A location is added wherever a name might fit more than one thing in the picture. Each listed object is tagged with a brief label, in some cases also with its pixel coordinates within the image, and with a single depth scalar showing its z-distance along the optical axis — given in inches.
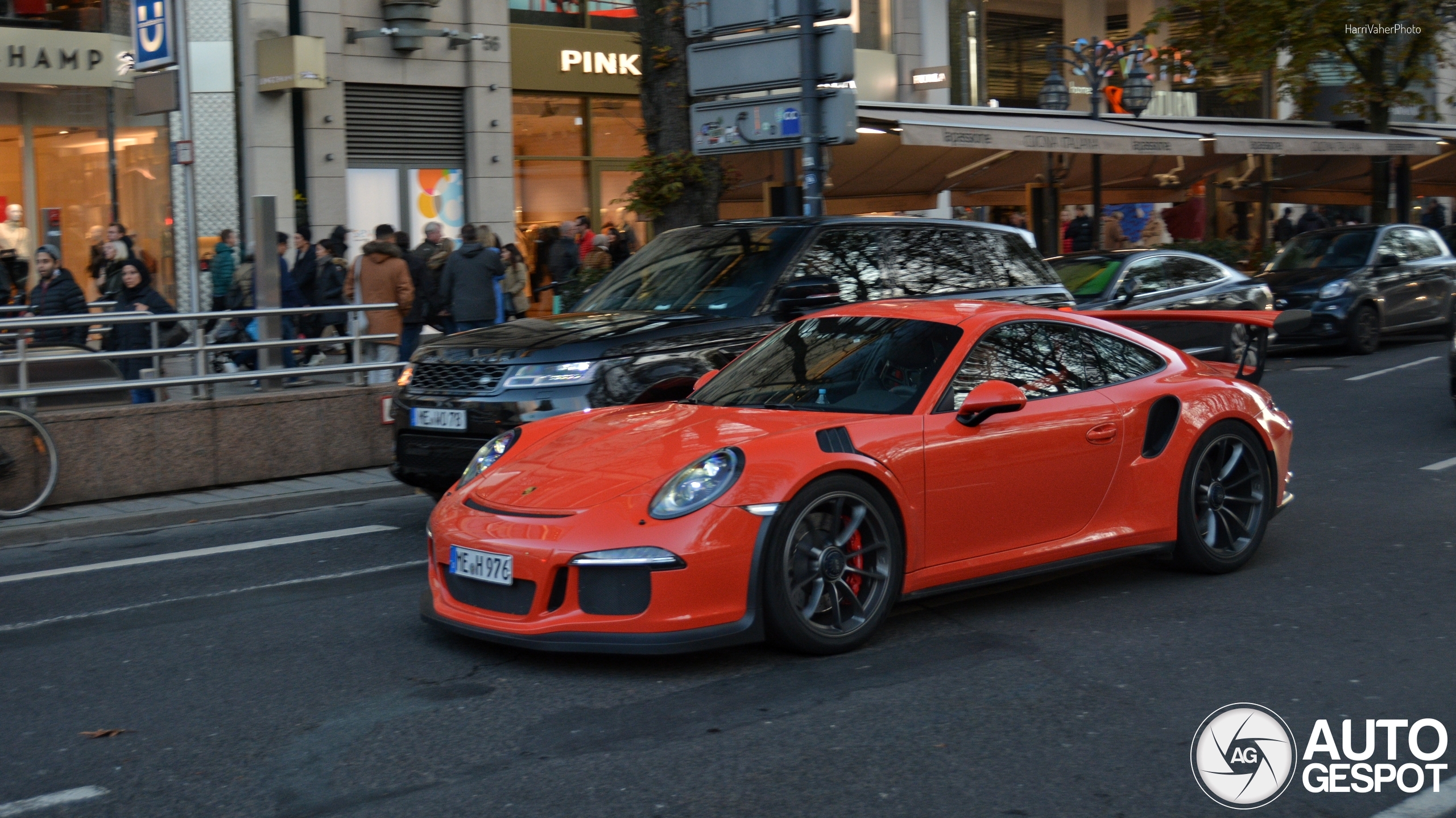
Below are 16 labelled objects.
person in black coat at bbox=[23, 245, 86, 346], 506.3
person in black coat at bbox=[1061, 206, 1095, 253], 1020.5
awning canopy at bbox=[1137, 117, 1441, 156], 909.2
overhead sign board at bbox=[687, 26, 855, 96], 472.1
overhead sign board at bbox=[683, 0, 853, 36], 466.6
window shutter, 865.5
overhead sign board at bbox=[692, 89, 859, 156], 476.7
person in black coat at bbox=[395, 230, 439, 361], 583.5
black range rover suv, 309.9
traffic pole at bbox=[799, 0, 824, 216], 470.0
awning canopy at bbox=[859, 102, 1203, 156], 696.4
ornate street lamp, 911.0
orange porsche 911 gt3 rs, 199.0
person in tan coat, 565.3
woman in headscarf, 486.6
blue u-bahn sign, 469.5
